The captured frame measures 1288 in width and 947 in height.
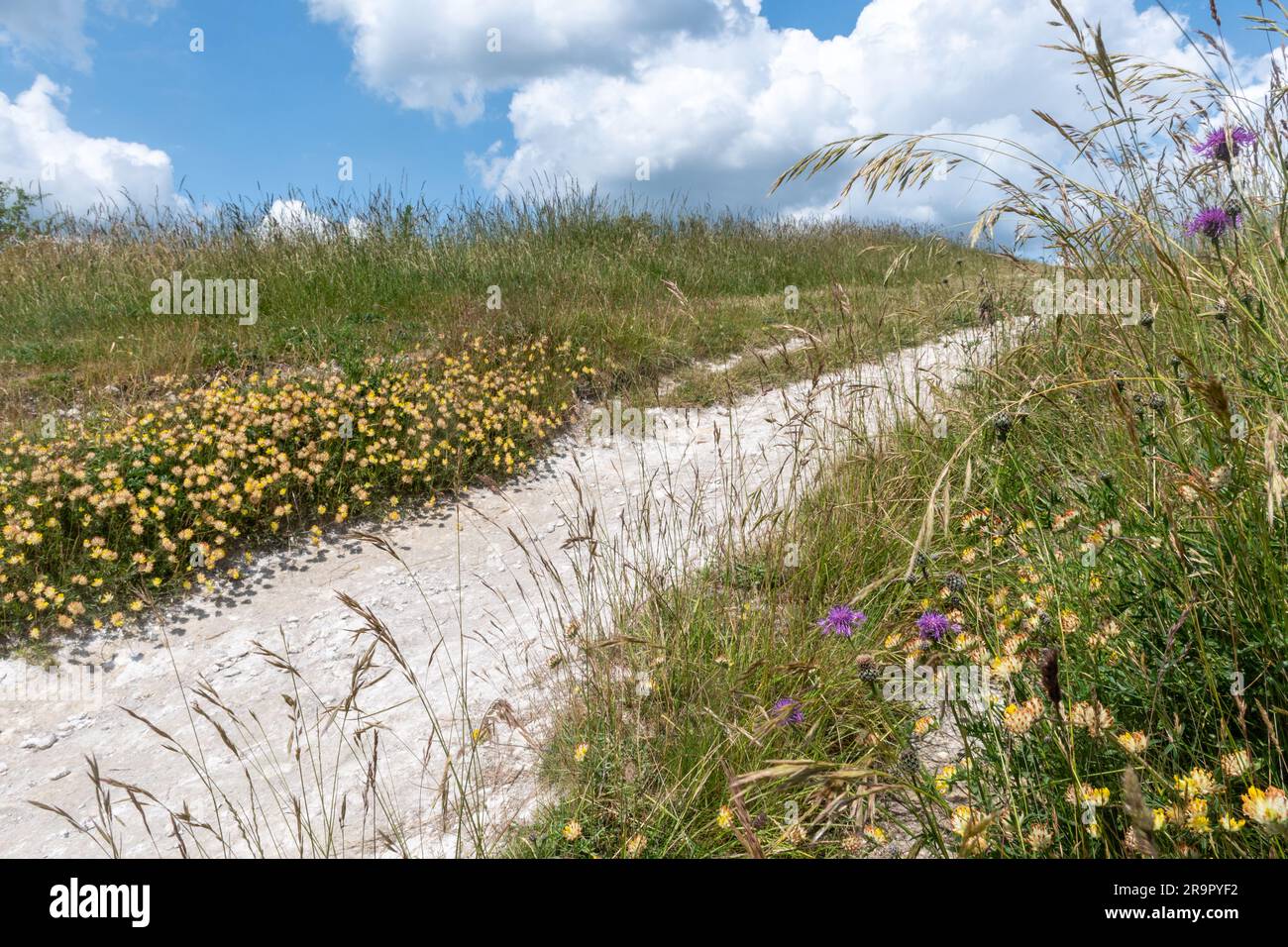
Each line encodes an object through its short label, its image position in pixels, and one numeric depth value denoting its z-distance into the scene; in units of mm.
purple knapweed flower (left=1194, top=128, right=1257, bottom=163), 2914
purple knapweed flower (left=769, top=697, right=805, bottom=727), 2514
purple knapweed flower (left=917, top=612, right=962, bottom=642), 1779
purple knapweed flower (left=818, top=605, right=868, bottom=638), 2336
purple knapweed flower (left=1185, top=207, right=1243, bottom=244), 2627
